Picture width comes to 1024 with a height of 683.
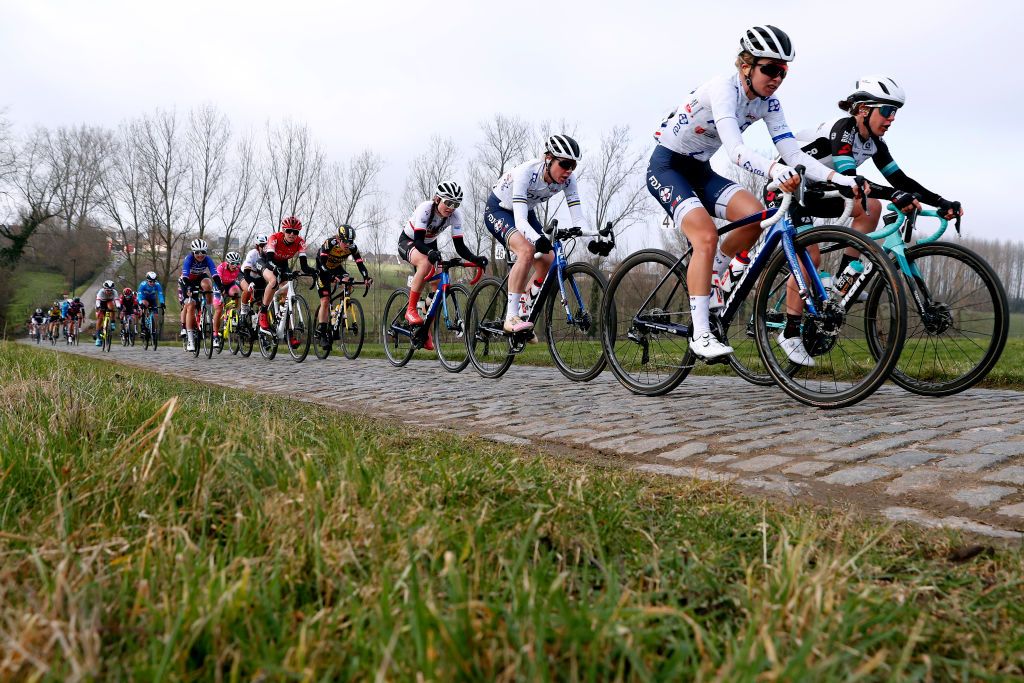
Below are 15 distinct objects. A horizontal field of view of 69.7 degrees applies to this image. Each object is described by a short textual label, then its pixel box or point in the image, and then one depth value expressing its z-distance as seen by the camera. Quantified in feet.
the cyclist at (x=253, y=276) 45.19
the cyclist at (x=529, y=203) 22.34
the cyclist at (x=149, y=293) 69.87
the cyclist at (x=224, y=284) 52.19
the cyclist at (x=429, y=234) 30.99
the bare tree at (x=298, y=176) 157.79
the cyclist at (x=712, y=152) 15.56
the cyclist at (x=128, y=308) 78.07
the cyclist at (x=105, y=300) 77.00
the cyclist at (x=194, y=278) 54.19
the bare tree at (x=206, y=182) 165.37
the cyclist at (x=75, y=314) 108.37
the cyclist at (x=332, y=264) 38.73
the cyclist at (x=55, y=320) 126.82
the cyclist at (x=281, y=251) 42.42
